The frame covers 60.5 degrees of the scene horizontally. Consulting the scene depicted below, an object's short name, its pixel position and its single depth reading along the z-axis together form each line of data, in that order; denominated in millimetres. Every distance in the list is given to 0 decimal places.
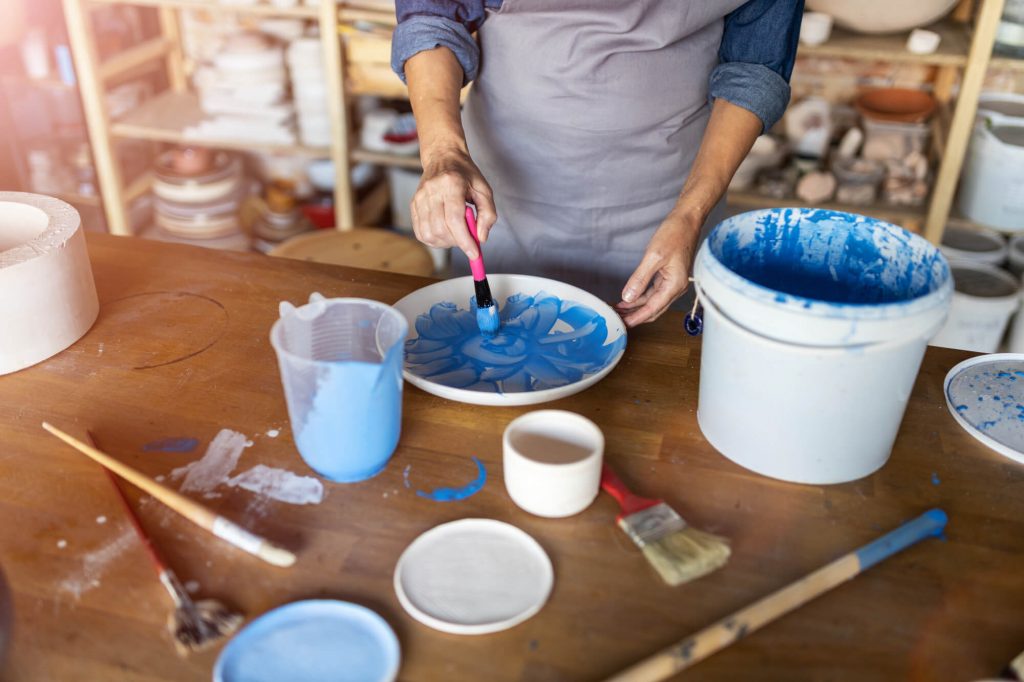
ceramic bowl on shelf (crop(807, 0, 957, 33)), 2385
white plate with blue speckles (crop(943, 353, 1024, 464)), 1067
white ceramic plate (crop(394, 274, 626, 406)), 1113
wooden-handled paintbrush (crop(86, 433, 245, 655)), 794
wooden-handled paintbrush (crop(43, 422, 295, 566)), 879
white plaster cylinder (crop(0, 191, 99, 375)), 1117
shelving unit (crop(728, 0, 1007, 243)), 2361
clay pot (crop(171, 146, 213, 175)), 3010
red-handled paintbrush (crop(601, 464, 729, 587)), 868
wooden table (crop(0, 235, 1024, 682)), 798
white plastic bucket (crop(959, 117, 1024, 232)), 2447
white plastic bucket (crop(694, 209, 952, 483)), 891
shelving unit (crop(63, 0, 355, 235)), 2746
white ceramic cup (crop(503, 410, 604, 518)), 908
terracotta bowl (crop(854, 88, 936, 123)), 2633
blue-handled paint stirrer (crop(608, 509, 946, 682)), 770
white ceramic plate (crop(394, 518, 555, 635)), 824
